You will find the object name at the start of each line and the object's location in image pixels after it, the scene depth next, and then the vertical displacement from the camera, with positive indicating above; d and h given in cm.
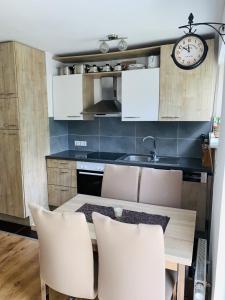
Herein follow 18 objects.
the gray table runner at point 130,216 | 175 -76
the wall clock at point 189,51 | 163 +46
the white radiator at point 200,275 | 137 -95
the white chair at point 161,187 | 221 -66
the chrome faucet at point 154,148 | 329 -44
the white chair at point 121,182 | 236 -66
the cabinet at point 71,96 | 339 +29
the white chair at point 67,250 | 142 -83
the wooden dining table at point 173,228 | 138 -77
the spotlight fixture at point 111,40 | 239 +83
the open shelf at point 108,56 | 298 +82
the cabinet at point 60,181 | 333 -92
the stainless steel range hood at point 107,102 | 329 +20
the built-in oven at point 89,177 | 318 -83
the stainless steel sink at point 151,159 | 299 -57
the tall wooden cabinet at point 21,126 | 291 -13
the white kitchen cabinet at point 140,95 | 297 +27
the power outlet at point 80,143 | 384 -45
